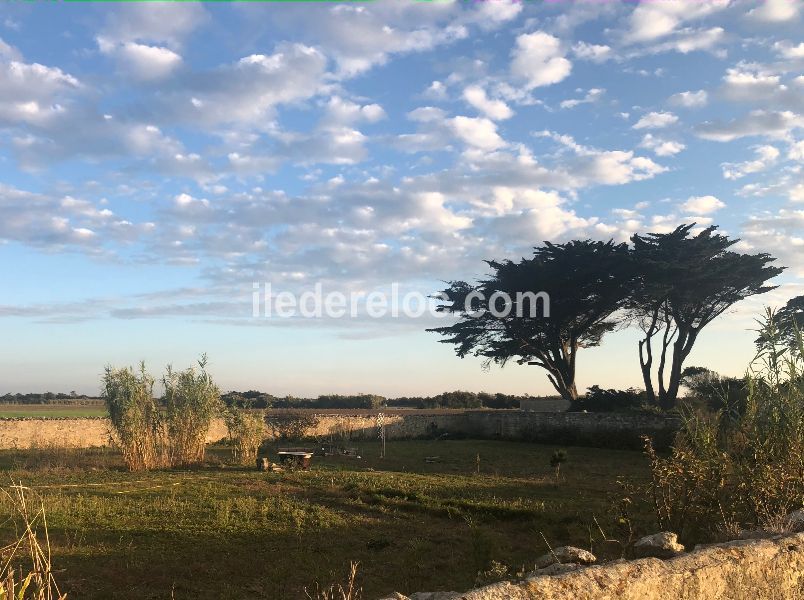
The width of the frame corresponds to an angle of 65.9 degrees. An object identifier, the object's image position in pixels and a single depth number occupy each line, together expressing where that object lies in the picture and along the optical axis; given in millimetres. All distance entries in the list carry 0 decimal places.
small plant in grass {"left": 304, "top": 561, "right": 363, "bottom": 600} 7332
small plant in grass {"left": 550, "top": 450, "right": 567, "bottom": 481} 18047
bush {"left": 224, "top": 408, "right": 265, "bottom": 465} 20250
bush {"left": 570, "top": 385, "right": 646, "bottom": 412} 31406
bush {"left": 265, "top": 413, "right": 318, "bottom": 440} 30531
